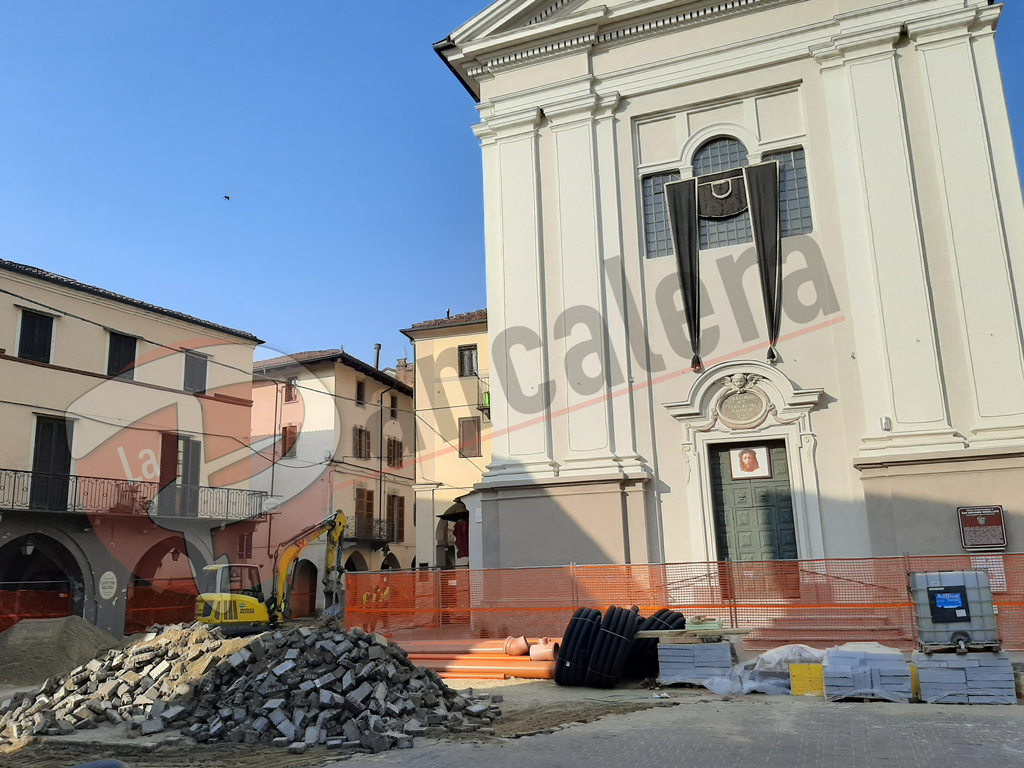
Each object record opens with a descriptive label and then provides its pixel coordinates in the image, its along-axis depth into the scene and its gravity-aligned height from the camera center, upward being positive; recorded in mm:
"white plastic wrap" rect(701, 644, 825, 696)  10117 -1476
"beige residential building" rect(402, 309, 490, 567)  29469 +5128
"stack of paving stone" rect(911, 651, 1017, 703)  8898 -1412
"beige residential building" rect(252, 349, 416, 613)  32969 +4561
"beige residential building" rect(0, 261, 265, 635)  22031 +3479
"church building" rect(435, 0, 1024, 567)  14047 +4999
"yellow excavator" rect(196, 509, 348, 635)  19078 -627
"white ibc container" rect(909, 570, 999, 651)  9047 -702
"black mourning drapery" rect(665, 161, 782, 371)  15422 +6367
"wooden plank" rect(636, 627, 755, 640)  10672 -985
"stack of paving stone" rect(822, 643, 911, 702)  9211 -1388
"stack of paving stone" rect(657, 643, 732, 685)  10453 -1334
